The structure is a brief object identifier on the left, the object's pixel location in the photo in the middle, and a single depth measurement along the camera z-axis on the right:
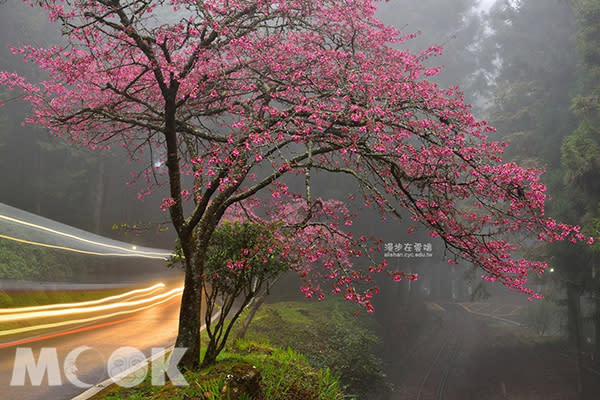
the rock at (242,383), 4.98
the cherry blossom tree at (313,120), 6.12
